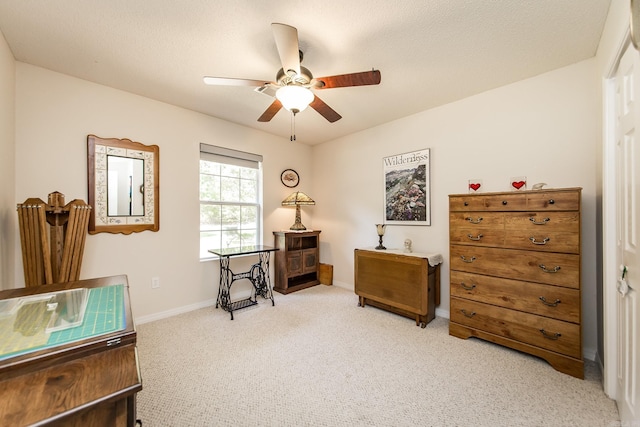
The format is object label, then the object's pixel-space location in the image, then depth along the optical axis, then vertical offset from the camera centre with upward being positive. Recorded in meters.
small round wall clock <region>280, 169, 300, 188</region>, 4.23 +0.60
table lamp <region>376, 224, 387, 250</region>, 3.41 -0.25
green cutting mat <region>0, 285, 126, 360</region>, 0.75 -0.39
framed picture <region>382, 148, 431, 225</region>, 3.16 +0.31
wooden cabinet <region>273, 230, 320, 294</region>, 3.84 -0.72
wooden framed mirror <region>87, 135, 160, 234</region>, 2.54 +0.31
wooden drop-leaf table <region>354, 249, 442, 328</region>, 2.73 -0.81
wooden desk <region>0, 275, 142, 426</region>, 0.57 -0.43
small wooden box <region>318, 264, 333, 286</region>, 4.26 -1.02
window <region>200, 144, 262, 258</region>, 3.40 +0.22
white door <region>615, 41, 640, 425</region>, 1.26 -0.14
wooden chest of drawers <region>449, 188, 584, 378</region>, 1.90 -0.50
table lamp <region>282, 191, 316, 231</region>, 3.93 +0.18
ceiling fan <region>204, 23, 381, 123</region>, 1.62 +0.96
